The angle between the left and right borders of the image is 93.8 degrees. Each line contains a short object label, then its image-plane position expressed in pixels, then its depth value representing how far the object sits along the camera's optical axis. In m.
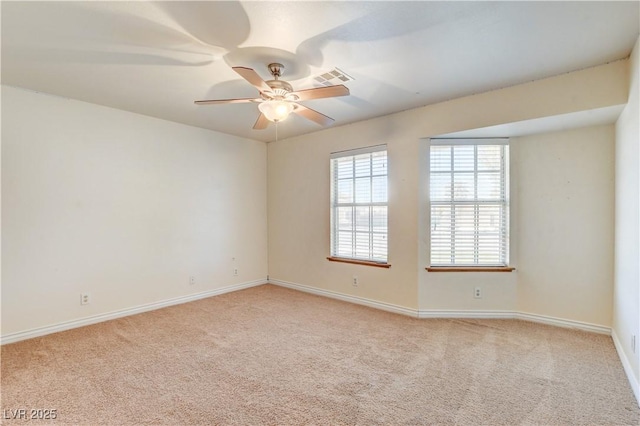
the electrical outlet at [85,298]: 3.36
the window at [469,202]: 3.54
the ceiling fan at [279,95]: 2.21
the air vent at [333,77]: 2.63
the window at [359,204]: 3.99
